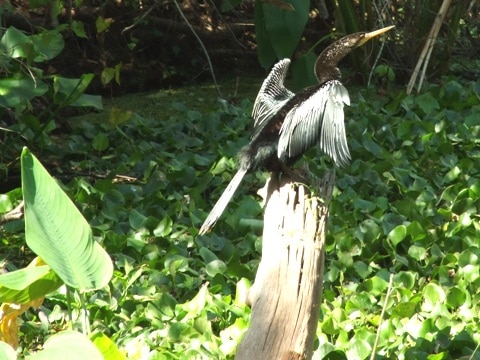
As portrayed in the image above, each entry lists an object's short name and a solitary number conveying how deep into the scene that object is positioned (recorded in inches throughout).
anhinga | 303.7
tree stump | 251.0
